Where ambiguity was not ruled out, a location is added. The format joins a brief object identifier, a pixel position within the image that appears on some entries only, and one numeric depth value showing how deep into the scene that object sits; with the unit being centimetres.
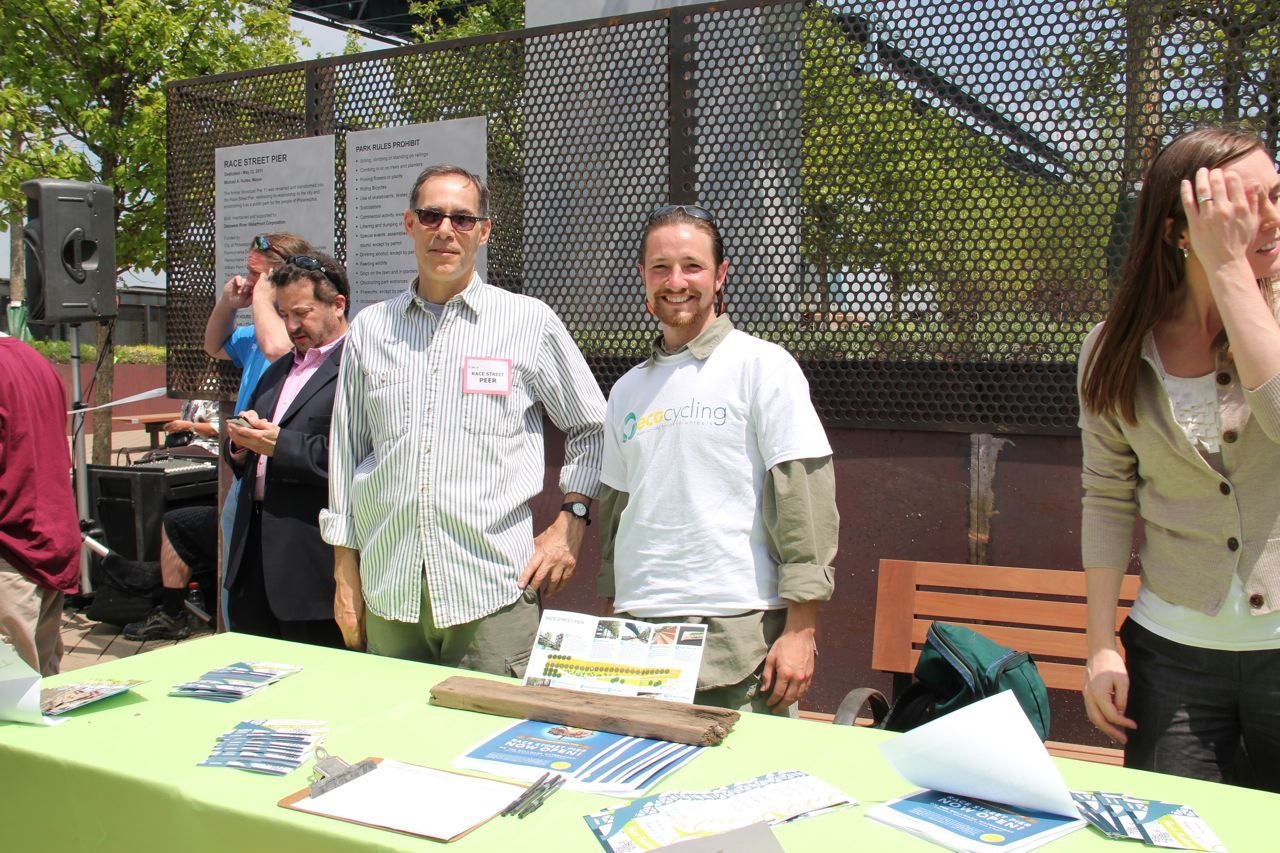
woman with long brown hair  175
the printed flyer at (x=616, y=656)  199
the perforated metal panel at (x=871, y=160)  352
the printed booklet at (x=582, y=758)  166
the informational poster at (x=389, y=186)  456
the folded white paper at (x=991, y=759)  147
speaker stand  596
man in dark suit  323
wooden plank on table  183
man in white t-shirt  226
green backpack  262
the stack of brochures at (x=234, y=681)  216
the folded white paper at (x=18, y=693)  198
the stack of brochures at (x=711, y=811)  145
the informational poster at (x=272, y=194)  499
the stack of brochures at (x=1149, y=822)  142
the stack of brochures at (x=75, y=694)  204
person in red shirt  344
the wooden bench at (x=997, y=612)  341
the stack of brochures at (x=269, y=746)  176
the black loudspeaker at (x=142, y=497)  668
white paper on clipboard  150
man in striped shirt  260
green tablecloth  149
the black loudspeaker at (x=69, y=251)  591
